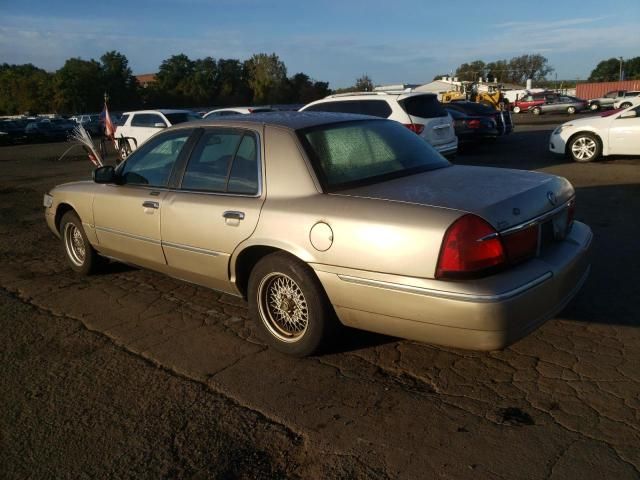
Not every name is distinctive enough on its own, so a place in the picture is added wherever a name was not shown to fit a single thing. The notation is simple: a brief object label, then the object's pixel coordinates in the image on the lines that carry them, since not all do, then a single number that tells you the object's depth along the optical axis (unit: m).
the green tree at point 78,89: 63.69
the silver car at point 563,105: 39.06
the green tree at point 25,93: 63.69
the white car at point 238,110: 17.19
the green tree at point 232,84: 76.00
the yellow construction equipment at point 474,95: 33.72
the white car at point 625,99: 37.53
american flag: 15.26
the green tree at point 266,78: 75.31
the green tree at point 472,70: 100.84
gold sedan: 2.86
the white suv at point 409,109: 10.52
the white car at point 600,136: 11.15
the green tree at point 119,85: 69.19
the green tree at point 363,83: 74.50
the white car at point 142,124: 16.22
